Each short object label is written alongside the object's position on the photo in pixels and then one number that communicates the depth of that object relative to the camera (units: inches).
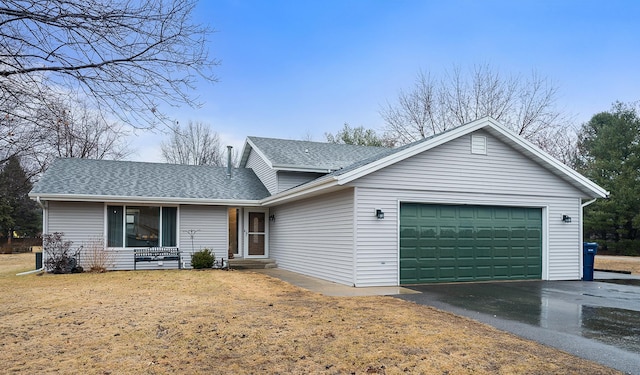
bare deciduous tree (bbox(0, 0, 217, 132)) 171.5
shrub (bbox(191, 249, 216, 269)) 600.4
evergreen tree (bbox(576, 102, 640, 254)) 1047.6
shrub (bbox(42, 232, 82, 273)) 550.6
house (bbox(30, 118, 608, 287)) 437.7
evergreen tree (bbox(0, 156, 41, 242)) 1210.0
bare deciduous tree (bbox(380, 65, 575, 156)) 1130.7
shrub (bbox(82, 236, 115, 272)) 579.2
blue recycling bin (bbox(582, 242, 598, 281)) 503.8
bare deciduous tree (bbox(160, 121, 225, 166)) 1477.6
